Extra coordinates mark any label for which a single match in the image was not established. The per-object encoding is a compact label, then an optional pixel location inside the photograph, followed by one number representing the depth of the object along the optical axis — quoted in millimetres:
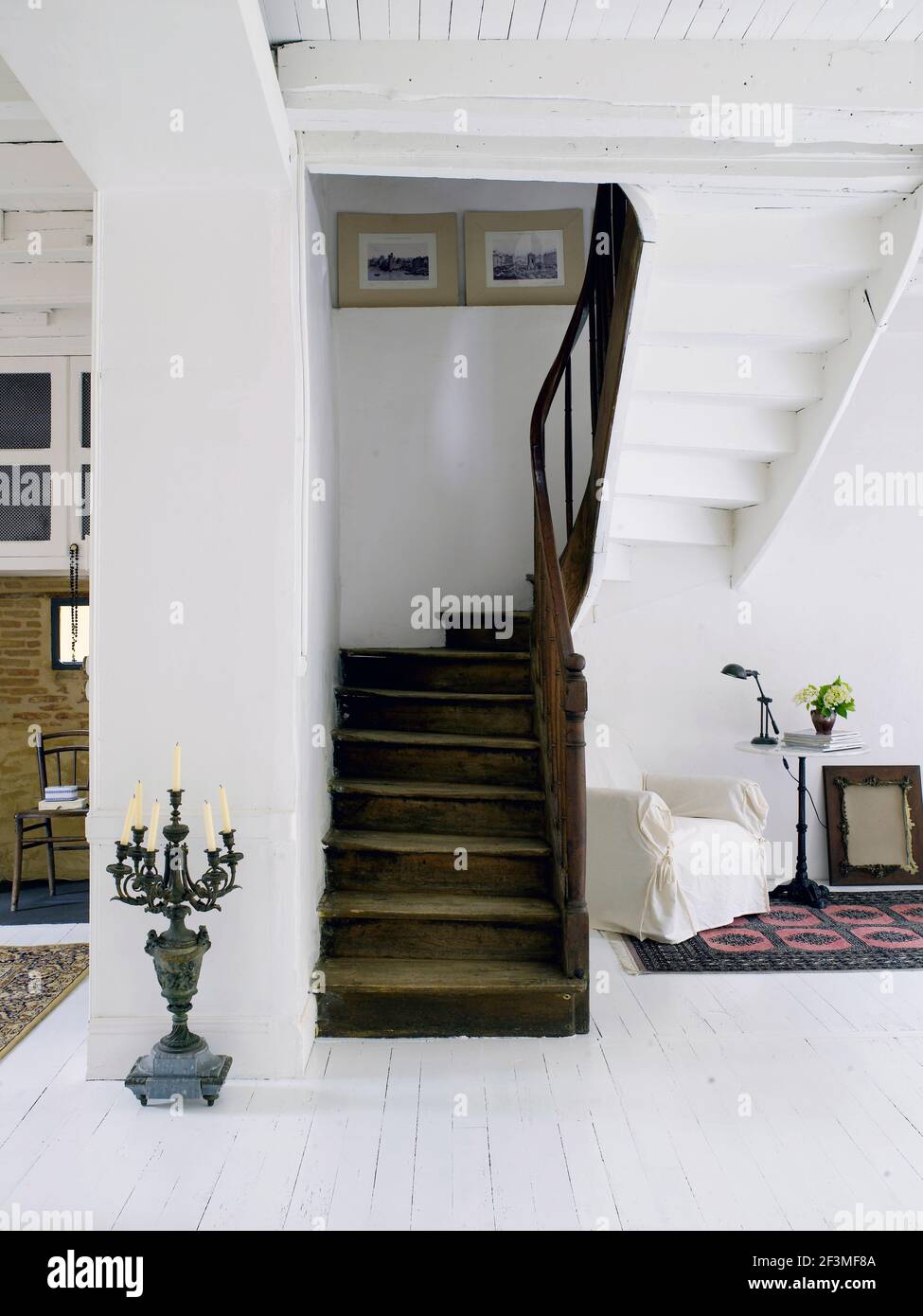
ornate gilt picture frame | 5250
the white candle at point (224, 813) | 2725
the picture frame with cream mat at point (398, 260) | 5262
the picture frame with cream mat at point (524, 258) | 5270
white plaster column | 2902
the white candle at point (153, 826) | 2694
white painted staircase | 3250
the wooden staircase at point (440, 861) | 3180
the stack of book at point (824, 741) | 4785
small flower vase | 4836
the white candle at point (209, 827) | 2666
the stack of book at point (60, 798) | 5305
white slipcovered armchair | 4160
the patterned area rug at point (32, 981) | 3354
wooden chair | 5227
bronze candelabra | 2686
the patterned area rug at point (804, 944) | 3920
